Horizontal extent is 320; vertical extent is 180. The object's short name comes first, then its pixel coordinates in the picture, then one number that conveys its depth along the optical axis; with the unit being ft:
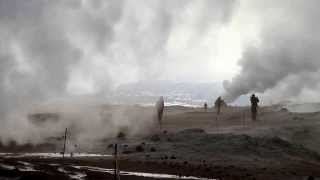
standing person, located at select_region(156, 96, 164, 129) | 232.90
